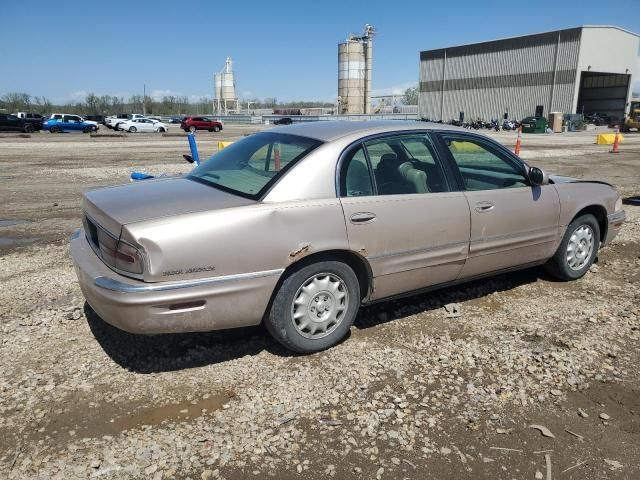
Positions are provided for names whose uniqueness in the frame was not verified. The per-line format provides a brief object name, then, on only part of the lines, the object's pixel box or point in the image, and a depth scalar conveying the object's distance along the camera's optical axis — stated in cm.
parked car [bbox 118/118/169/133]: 4344
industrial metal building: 4912
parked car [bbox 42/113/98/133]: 3916
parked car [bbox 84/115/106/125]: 4988
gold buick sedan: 299
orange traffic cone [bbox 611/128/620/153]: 2132
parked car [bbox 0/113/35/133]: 3731
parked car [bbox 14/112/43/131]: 3867
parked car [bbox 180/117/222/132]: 4628
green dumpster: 4350
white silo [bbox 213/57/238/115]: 9625
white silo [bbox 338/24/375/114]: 7494
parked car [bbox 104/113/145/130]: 4459
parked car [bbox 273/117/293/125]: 5526
